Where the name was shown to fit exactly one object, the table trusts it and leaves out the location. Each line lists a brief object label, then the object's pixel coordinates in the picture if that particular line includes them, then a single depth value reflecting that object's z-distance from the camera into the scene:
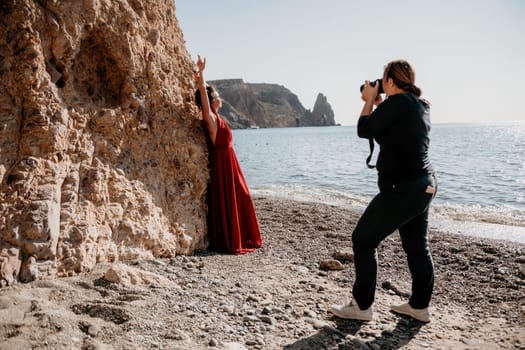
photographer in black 3.03
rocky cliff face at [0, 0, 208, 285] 3.39
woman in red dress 5.44
